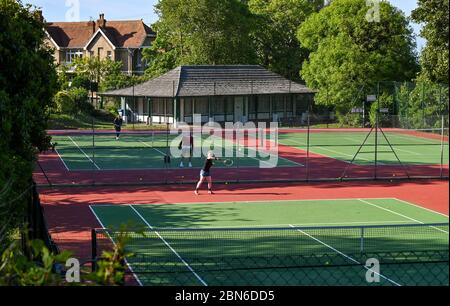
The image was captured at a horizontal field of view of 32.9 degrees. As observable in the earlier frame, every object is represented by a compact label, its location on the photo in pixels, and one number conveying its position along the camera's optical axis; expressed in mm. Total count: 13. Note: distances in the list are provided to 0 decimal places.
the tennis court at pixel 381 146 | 36625
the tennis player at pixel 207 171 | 25734
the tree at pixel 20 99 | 13571
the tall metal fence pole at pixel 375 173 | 29531
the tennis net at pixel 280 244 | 15432
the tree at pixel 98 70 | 67312
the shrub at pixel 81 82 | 65812
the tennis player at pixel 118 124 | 45041
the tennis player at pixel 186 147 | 33344
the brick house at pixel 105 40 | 79875
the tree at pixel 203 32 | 61062
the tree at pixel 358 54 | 55125
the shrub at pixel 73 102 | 56075
